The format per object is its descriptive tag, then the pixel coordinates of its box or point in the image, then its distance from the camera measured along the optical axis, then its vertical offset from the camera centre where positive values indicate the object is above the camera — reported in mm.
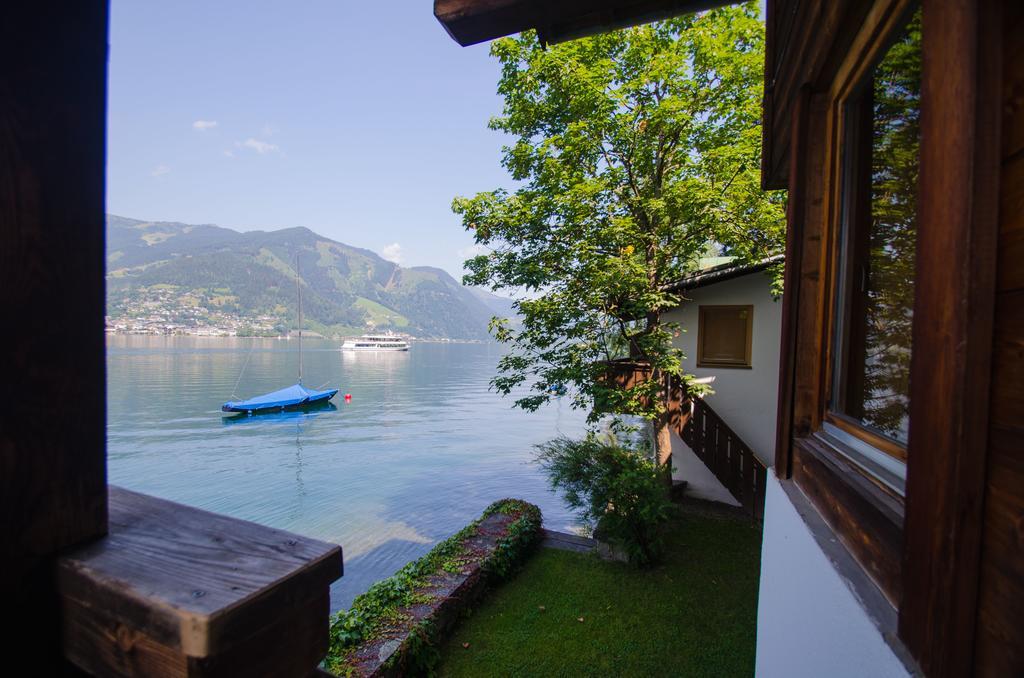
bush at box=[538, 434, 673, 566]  6660 -2246
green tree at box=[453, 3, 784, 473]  7629 +2213
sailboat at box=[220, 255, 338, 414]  30625 -5277
